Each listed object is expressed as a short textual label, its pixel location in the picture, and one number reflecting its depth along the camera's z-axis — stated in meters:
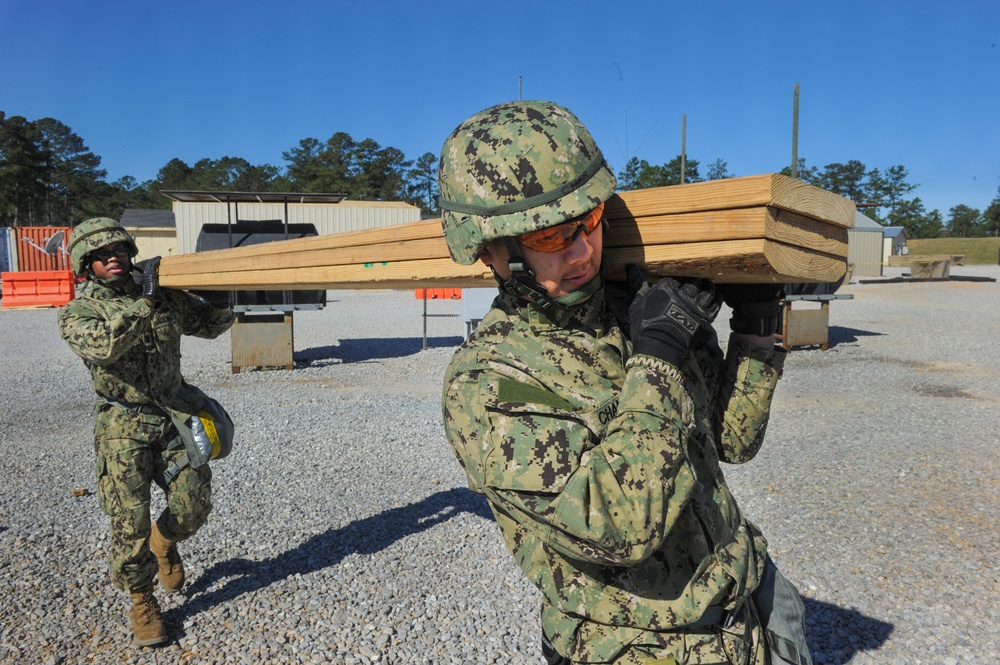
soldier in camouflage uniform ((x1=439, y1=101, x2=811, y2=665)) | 1.47
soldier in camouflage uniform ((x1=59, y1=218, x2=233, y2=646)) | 3.92
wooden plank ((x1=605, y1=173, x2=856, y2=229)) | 1.54
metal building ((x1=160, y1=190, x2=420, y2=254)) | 33.78
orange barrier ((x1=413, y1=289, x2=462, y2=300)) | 23.05
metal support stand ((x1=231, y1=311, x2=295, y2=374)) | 11.92
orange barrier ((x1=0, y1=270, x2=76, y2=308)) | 23.52
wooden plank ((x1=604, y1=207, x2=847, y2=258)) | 1.55
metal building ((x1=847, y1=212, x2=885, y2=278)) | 44.09
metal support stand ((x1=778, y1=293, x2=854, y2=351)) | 13.73
